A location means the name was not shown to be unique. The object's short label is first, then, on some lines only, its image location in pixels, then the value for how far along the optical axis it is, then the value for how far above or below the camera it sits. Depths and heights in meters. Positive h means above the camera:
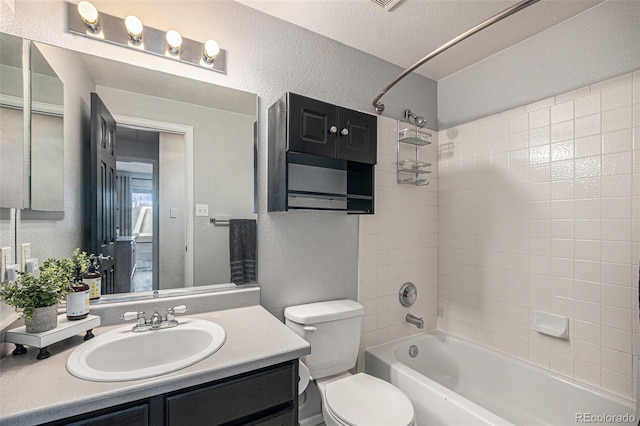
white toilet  1.32 -0.90
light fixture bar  1.26 +0.81
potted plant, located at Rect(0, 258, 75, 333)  0.93 -0.27
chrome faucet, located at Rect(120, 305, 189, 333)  1.21 -0.46
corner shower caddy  2.20 +0.40
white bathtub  1.45 -1.03
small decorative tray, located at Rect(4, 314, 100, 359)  0.93 -0.40
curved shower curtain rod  1.16 +0.81
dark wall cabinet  1.52 +0.32
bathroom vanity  0.76 -0.51
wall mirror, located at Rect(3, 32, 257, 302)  1.32 +0.25
